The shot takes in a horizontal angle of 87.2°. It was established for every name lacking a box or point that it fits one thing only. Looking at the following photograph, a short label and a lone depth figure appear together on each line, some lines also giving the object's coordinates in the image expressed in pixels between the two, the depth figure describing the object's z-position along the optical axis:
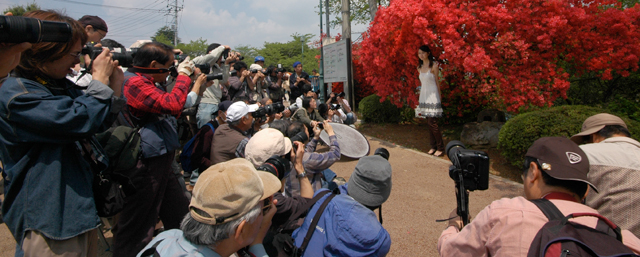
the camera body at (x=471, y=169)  1.72
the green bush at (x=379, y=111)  8.38
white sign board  8.68
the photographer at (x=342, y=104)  6.79
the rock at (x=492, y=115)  6.41
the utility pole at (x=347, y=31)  9.15
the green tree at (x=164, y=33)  39.30
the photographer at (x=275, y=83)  7.69
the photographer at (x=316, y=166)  2.84
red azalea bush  4.64
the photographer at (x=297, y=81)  9.34
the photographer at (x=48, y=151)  1.47
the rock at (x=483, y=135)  5.79
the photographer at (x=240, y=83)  5.59
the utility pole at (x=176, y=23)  35.63
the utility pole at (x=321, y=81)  10.53
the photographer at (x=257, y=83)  6.02
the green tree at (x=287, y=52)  35.69
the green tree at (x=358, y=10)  17.86
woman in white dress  5.66
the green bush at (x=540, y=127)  4.04
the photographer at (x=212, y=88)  4.43
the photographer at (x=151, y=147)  2.34
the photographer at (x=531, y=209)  1.28
